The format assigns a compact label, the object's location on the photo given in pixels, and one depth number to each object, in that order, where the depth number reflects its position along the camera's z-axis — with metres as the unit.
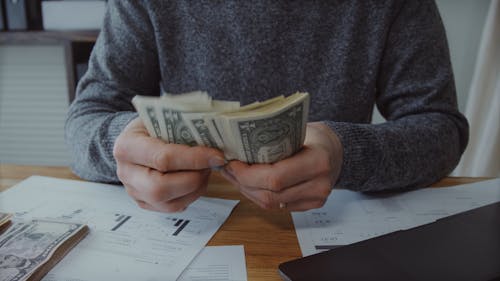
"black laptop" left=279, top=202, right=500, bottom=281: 0.39
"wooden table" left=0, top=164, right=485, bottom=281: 0.45
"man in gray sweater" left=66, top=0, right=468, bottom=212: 0.67
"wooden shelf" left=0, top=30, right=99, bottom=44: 1.34
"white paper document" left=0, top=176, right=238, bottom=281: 0.43
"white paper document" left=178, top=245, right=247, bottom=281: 0.42
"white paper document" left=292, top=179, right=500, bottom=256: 0.50
